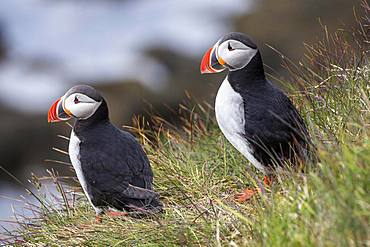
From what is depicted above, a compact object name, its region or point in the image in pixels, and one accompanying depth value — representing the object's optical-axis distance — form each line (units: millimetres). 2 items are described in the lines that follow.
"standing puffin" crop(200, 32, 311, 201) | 9492
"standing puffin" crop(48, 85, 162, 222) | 9617
